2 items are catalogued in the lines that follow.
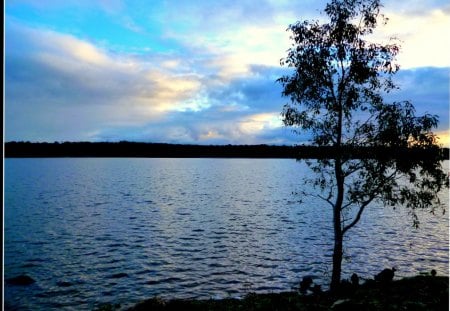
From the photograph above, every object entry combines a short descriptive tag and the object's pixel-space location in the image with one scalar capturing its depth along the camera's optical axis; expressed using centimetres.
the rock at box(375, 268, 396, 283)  2423
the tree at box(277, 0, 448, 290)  2119
